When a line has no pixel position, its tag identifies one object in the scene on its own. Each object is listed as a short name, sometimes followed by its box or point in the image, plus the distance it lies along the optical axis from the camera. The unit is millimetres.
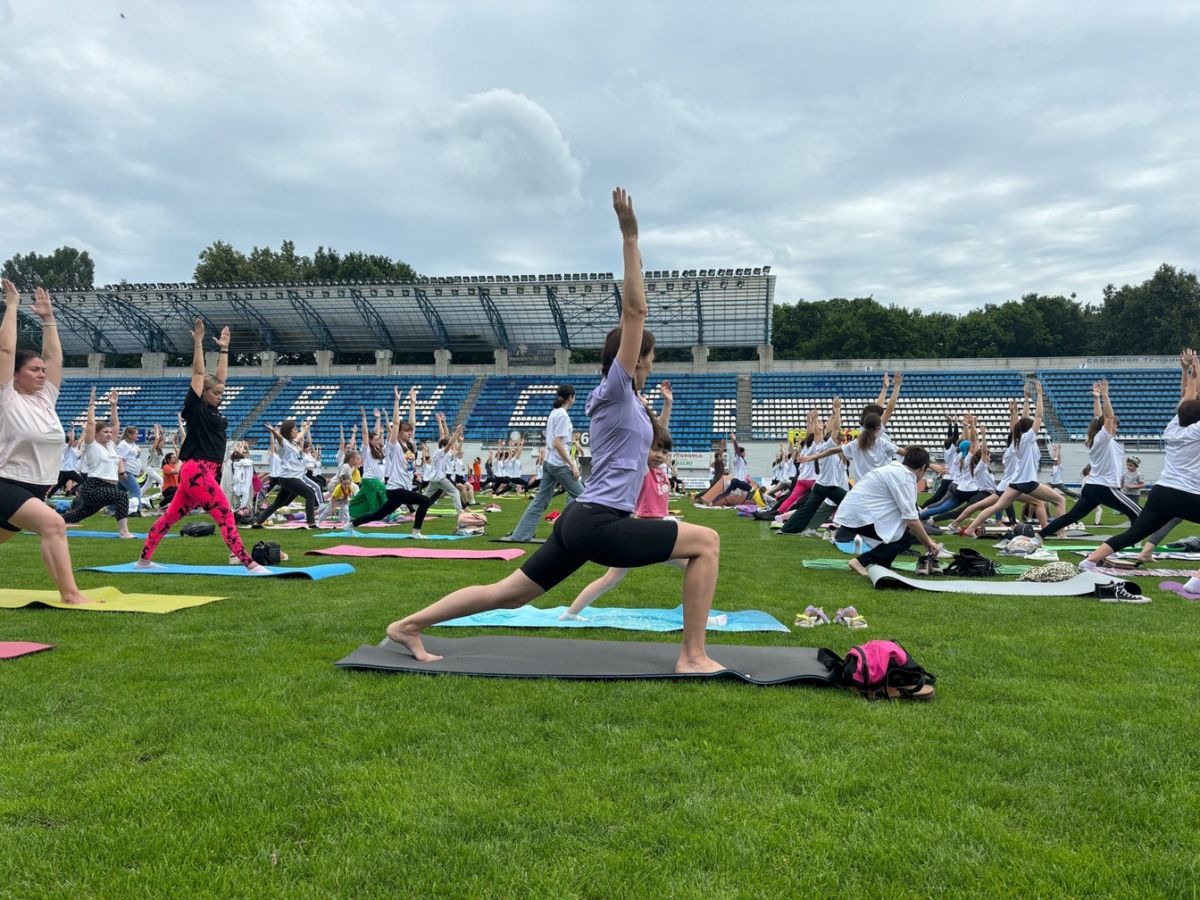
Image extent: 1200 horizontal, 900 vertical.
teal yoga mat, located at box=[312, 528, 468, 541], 13094
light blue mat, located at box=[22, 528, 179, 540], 13497
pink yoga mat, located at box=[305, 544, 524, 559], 10312
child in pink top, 6430
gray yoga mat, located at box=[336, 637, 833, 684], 4617
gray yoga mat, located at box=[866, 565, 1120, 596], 7820
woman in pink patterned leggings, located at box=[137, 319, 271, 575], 8609
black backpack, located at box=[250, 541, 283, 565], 9523
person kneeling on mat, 8602
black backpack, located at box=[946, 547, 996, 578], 9273
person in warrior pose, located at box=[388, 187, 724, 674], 4379
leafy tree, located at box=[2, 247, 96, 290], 79562
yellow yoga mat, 6555
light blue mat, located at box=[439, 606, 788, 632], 6113
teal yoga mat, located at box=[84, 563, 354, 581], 8488
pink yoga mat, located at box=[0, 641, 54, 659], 4932
